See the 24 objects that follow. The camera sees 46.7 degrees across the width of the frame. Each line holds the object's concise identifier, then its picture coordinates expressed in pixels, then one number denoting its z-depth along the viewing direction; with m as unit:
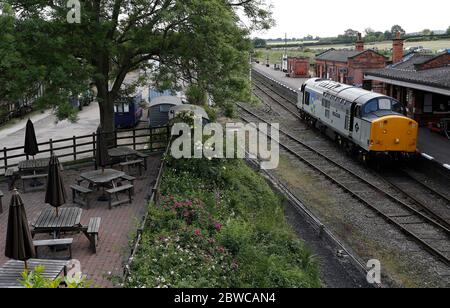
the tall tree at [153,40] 17.97
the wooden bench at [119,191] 14.80
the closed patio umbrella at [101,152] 15.33
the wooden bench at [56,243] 11.05
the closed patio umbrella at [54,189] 11.88
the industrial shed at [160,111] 33.09
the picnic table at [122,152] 18.53
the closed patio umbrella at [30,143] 17.25
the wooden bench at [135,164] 18.11
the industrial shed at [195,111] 27.31
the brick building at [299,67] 67.75
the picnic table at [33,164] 17.08
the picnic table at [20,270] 8.69
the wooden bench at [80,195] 14.88
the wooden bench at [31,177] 16.67
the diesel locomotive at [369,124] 22.69
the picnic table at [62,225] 11.66
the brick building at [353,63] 48.75
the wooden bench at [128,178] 15.68
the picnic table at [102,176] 15.08
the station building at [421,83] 25.98
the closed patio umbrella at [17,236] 8.66
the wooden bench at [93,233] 11.56
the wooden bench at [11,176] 17.08
